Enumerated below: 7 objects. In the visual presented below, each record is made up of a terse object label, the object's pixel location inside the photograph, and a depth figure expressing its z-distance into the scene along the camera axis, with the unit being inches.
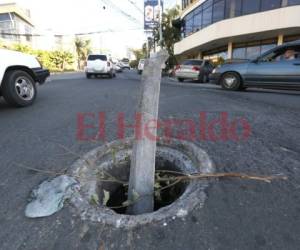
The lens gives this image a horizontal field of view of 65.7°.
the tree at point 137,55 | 2424.6
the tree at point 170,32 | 1063.6
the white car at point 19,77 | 189.6
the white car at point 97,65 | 637.9
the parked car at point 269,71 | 269.7
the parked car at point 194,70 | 568.8
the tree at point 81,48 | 1860.2
